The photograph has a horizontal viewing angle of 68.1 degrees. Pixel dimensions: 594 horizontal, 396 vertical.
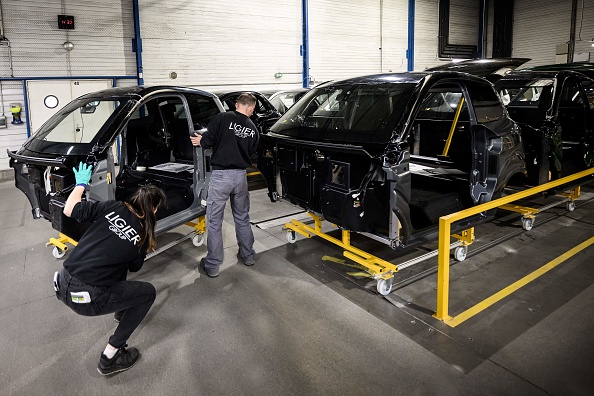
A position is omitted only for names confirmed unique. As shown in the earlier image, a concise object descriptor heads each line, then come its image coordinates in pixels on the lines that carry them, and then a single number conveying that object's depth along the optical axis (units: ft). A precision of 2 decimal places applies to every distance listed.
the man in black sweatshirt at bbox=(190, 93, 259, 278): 13.44
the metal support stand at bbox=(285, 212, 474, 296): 12.12
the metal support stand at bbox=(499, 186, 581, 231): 17.11
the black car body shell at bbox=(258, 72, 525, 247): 11.21
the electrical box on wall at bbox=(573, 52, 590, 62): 47.44
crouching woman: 8.40
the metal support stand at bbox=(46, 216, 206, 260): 14.93
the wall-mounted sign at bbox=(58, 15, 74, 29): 32.19
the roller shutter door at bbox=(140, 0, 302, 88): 36.40
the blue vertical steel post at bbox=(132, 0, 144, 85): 34.96
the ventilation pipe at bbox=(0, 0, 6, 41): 30.32
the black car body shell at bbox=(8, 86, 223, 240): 12.45
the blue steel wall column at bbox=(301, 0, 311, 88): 43.14
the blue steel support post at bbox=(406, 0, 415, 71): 50.93
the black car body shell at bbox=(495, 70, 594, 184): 16.20
